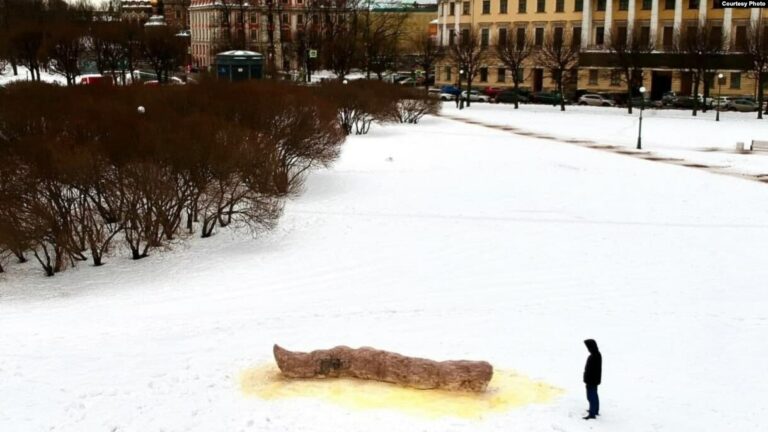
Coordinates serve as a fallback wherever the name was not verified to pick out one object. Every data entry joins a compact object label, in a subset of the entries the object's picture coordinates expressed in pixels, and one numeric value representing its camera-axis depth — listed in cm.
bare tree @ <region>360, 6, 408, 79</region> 7875
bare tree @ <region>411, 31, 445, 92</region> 7888
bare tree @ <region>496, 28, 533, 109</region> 7206
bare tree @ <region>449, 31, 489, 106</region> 7400
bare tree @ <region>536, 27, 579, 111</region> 6988
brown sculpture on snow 1334
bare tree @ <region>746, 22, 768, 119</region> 5796
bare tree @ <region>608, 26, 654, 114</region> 6462
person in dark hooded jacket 1212
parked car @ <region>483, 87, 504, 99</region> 7756
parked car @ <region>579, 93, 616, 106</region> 6912
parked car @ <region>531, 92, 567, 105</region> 7156
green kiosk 4778
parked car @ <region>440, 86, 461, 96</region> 7950
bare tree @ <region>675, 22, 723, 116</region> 6197
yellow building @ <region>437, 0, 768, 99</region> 6894
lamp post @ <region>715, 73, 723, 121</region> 5496
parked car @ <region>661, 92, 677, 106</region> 6631
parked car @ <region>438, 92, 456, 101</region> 7716
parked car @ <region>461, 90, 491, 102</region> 7544
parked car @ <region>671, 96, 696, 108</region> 6569
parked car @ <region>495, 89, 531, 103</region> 7369
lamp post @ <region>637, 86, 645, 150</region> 4212
